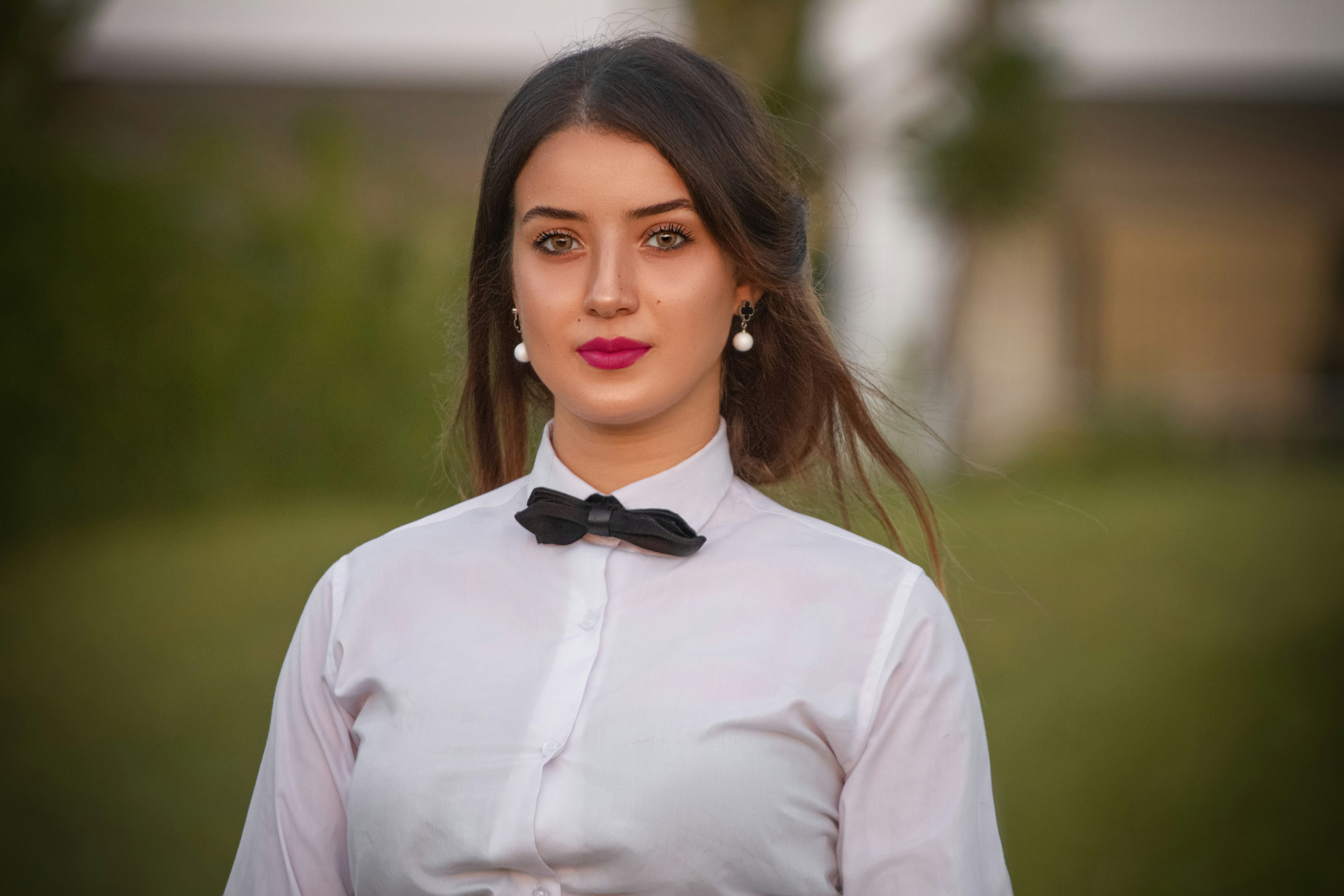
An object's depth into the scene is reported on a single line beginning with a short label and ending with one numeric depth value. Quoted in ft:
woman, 8.19
